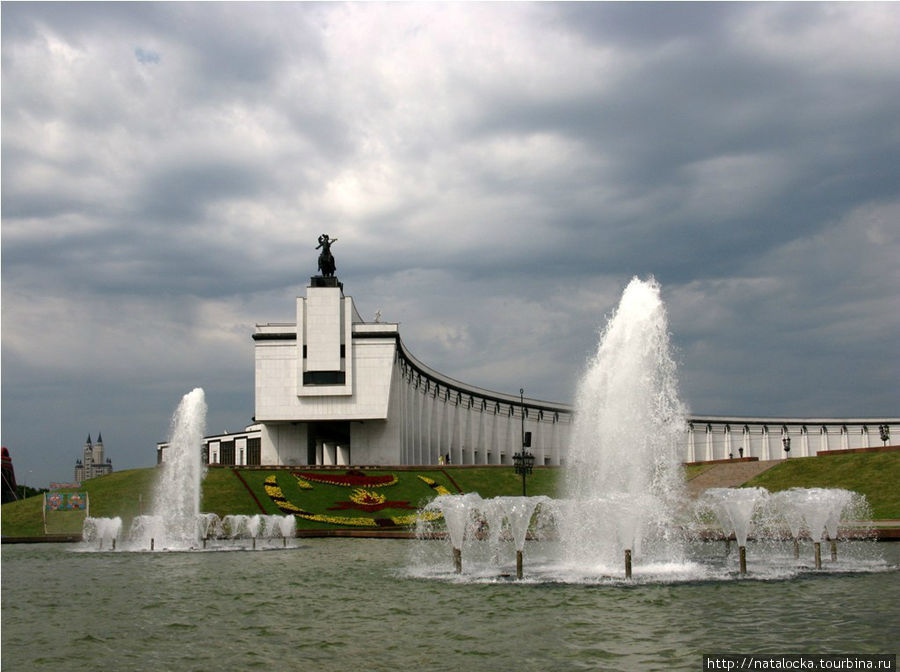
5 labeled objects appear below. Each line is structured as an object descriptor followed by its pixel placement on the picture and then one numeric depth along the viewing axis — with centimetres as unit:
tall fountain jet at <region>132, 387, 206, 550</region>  3750
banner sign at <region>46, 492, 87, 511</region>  4442
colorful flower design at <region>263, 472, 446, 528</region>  4391
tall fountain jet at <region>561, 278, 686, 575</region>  2311
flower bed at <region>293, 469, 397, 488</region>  5300
